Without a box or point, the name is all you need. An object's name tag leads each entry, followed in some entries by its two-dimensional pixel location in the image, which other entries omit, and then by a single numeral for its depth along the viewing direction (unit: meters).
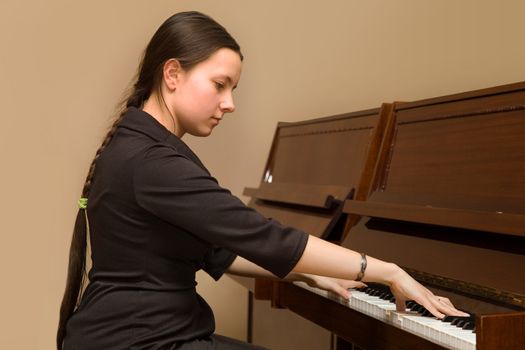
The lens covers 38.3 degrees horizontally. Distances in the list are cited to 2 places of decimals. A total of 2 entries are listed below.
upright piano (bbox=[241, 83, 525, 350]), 1.70
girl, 1.57
